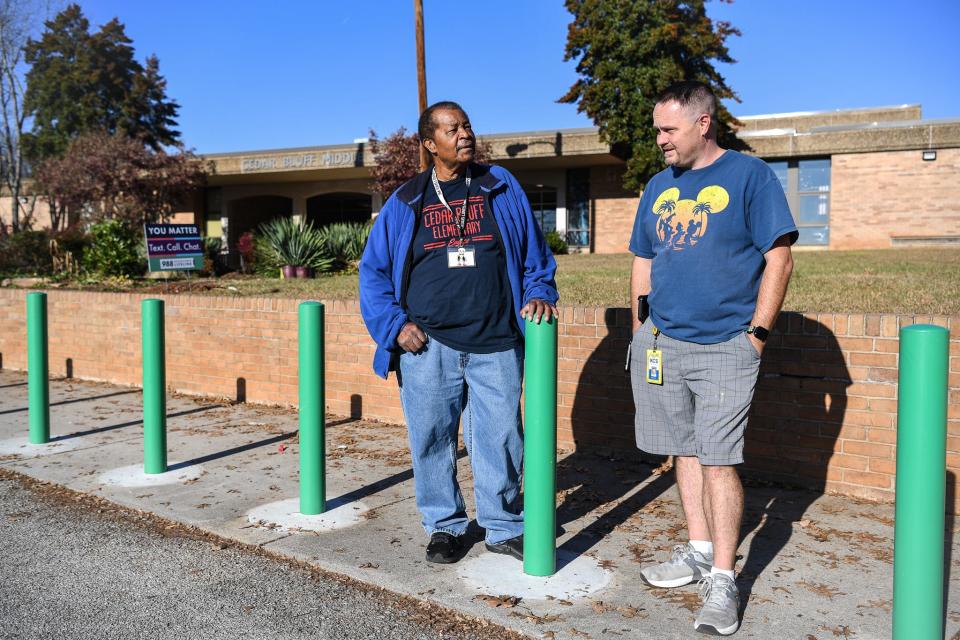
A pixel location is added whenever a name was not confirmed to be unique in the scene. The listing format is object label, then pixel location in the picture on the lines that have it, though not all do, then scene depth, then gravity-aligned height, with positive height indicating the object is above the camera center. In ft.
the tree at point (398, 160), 73.87 +10.71
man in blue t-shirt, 10.22 -0.31
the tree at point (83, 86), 145.28 +34.18
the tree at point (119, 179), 80.38 +9.84
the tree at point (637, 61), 78.59 +21.75
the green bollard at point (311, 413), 14.89 -2.46
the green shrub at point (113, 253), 46.19 +1.37
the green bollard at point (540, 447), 11.56 -2.39
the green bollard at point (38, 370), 20.66 -2.33
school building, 77.56 +10.89
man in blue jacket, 12.26 -0.50
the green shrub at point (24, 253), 59.16 +1.78
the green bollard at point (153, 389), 17.72 -2.42
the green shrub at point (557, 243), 79.30 +3.36
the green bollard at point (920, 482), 8.59 -2.14
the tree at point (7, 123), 90.89 +18.46
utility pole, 56.18 +14.49
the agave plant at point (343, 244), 50.78 +2.14
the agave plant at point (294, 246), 47.09 +1.80
